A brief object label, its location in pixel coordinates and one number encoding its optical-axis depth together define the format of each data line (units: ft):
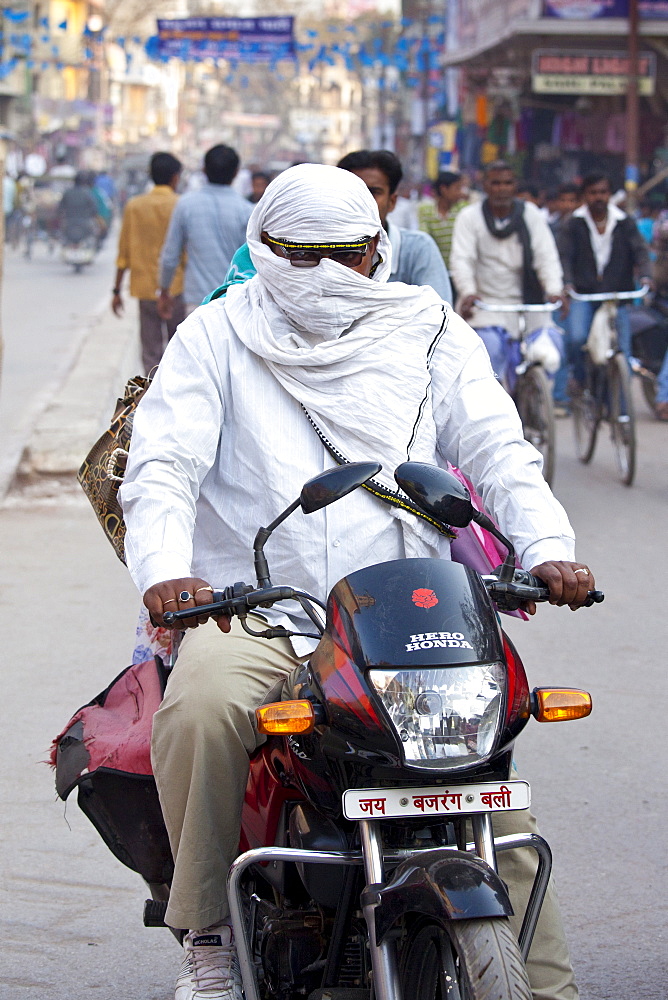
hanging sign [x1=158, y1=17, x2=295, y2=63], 110.73
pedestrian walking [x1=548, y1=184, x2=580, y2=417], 34.50
